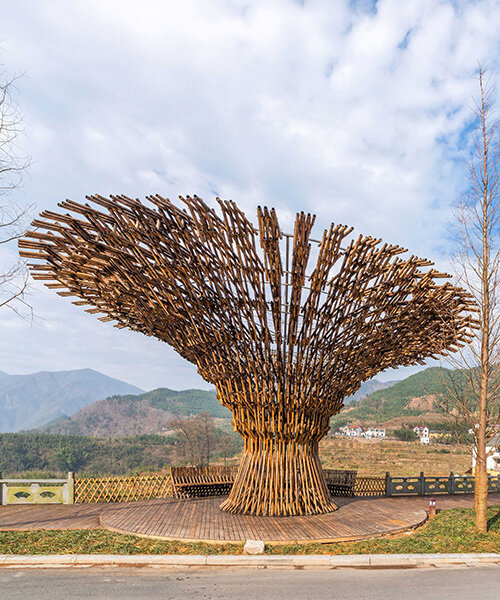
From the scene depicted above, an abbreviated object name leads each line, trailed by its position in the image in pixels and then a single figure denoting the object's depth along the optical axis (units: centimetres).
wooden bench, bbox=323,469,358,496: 1425
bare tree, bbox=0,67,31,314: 933
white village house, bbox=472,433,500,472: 3288
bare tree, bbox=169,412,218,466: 4588
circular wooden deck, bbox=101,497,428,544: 877
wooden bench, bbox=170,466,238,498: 1271
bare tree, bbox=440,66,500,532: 977
